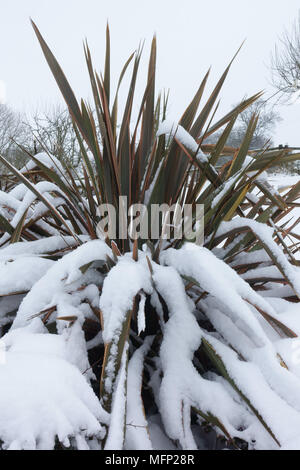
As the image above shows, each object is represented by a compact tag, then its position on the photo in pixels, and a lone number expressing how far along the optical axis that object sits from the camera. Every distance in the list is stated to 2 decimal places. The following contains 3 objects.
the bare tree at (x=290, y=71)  12.60
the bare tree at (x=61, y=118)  9.13
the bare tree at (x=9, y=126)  13.74
